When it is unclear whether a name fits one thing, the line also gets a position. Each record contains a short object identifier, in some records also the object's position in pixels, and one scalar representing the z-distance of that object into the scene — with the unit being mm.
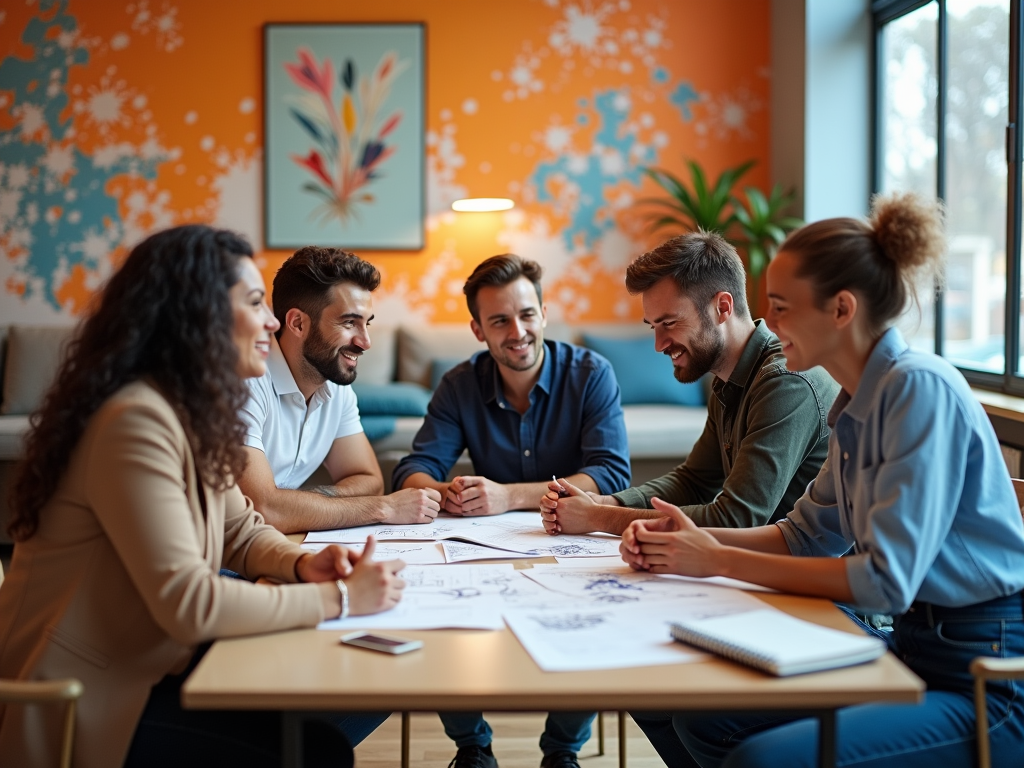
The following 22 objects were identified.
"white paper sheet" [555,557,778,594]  1534
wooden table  1109
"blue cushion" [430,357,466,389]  5039
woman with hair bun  1360
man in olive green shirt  1923
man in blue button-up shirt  2594
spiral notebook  1160
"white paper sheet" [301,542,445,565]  1748
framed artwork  5488
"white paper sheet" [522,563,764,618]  1430
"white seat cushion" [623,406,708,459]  4422
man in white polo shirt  2385
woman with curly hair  1301
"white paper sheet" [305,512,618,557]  1839
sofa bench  4430
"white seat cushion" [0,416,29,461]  4401
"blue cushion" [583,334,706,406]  5035
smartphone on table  1247
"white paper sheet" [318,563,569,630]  1367
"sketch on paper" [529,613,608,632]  1339
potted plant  5090
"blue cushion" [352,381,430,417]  4633
